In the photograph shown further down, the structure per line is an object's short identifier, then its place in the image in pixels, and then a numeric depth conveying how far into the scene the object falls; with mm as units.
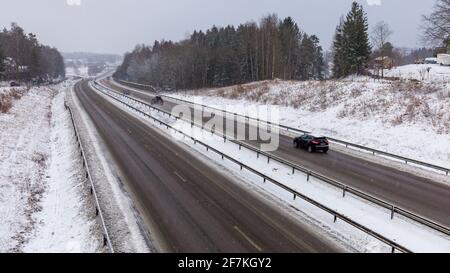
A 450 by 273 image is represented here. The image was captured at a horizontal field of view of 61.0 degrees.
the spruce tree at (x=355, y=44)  77625
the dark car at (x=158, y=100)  70688
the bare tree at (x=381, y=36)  89675
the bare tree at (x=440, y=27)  41438
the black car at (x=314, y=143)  32094
